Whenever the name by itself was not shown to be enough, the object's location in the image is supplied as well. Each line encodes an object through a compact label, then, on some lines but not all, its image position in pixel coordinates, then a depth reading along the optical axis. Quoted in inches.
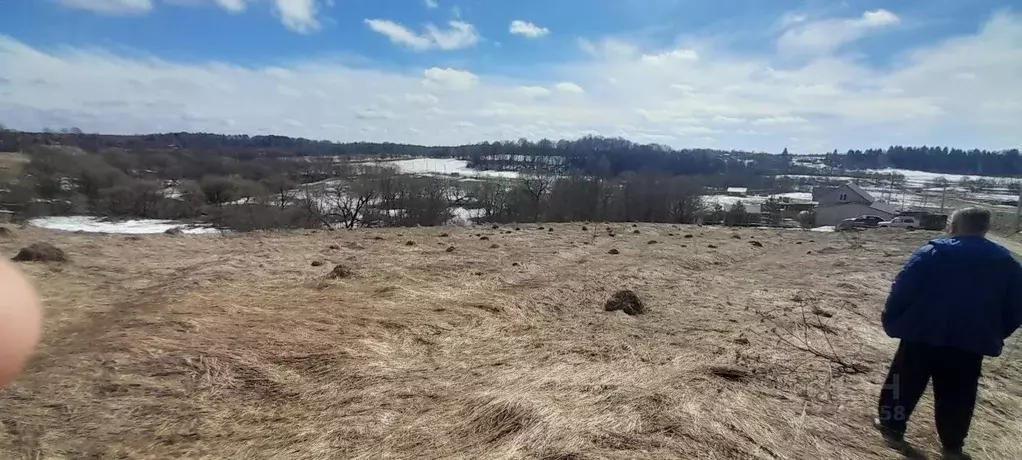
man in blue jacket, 152.6
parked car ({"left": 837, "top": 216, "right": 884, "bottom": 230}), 1707.7
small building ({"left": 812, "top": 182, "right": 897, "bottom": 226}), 2111.2
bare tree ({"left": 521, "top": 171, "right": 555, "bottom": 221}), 2532.5
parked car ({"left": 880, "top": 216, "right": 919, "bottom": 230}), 1452.4
